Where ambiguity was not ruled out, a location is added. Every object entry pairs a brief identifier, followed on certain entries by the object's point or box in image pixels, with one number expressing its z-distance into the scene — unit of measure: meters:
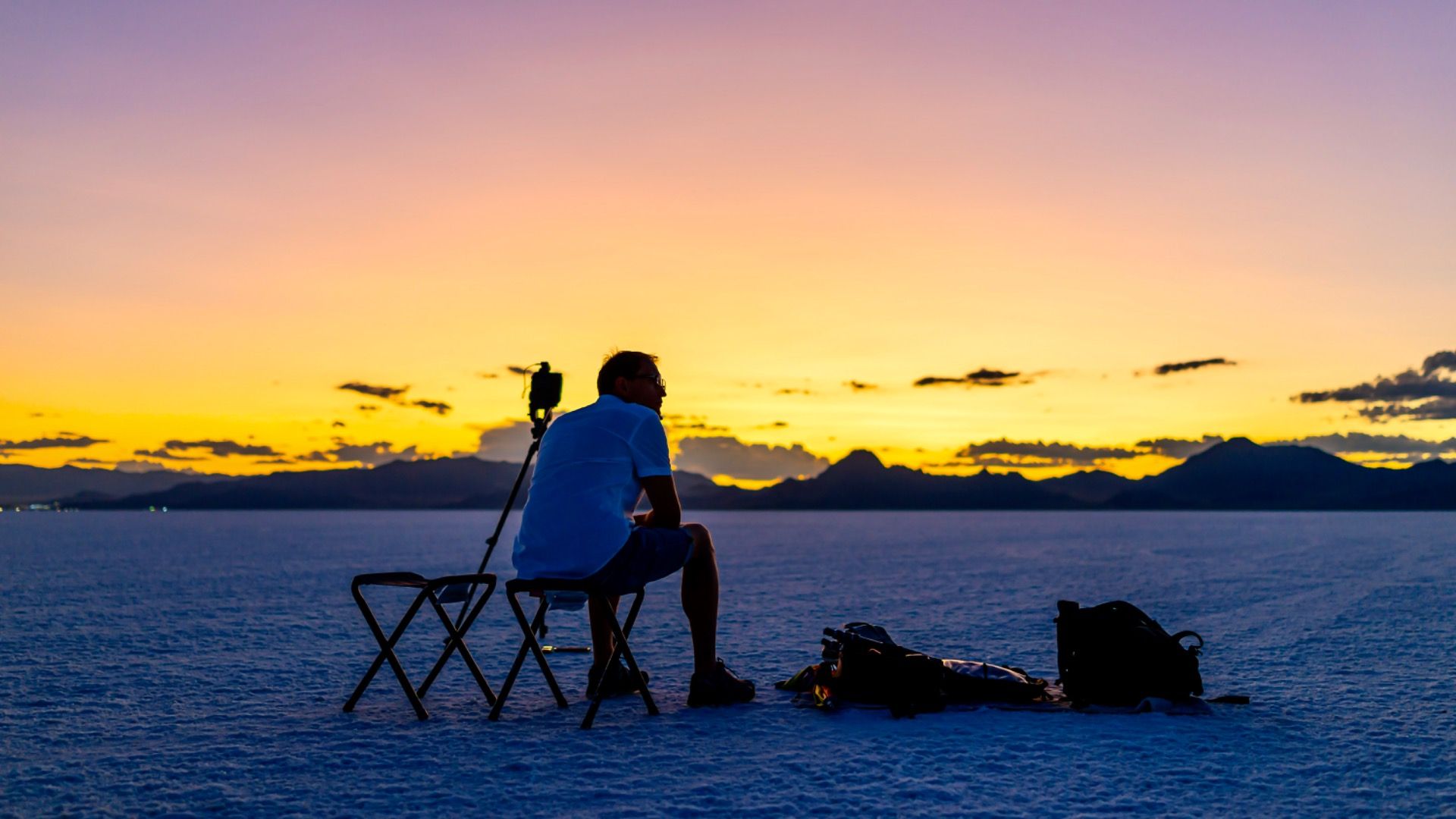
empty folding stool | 4.83
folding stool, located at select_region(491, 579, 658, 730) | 4.65
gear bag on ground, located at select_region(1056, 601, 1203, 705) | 5.27
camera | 6.30
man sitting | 4.80
